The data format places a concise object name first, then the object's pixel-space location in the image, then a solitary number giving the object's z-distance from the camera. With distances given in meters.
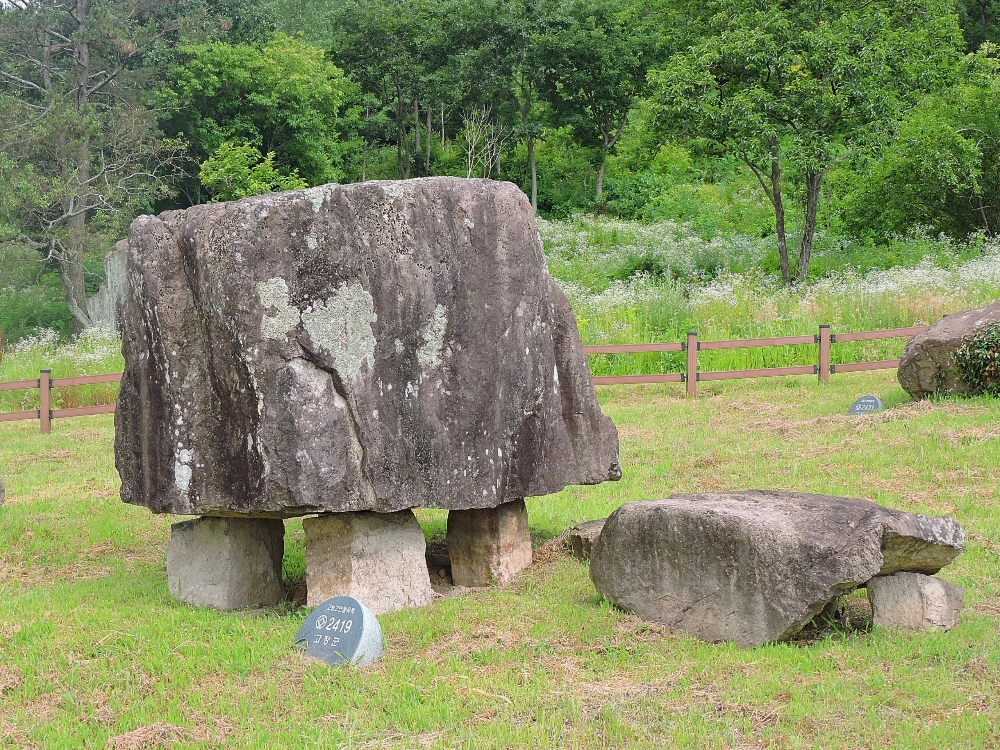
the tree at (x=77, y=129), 29.23
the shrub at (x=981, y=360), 12.06
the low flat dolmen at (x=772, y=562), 5.54
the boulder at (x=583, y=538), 7.81
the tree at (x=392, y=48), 40.34
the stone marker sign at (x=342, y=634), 5.80
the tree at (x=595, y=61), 38.12
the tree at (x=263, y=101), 37.34
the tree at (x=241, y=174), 34.81
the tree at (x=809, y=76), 20.66
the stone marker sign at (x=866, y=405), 12.72
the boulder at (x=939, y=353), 12.31
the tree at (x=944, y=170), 23.05
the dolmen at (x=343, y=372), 6.46
